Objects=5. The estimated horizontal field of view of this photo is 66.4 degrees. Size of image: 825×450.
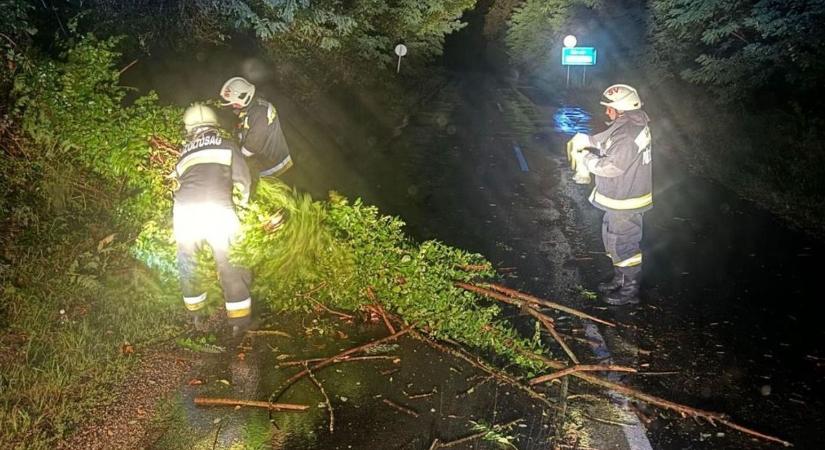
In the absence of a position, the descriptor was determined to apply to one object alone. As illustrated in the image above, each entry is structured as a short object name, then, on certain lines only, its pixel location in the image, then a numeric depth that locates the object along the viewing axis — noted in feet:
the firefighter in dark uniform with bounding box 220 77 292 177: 21.15
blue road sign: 108.68
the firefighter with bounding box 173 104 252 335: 16.83
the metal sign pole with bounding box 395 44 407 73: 88.49
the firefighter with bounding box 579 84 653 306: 19.45
